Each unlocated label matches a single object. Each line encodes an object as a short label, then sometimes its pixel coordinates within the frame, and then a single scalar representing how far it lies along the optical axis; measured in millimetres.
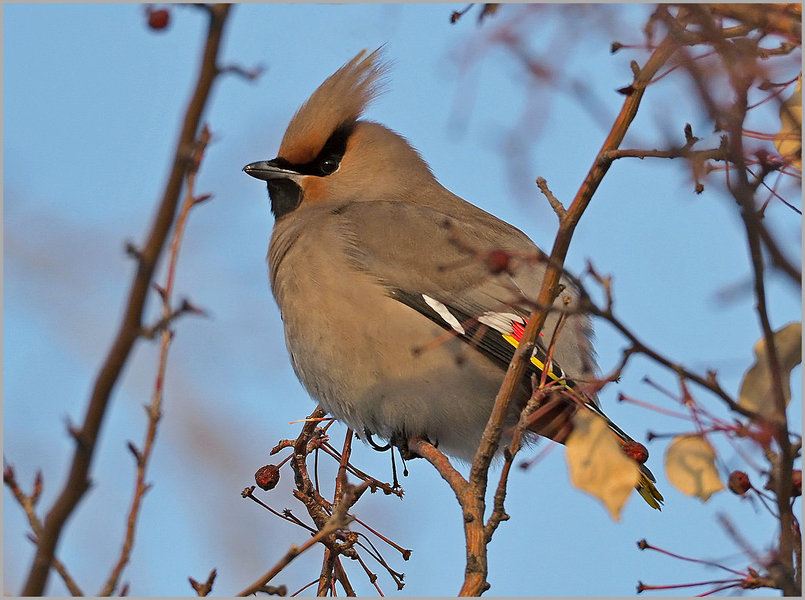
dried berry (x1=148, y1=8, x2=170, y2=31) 3737
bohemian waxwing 4384
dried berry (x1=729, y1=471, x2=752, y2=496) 3661
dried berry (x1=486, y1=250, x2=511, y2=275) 3448
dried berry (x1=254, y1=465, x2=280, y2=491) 4338
